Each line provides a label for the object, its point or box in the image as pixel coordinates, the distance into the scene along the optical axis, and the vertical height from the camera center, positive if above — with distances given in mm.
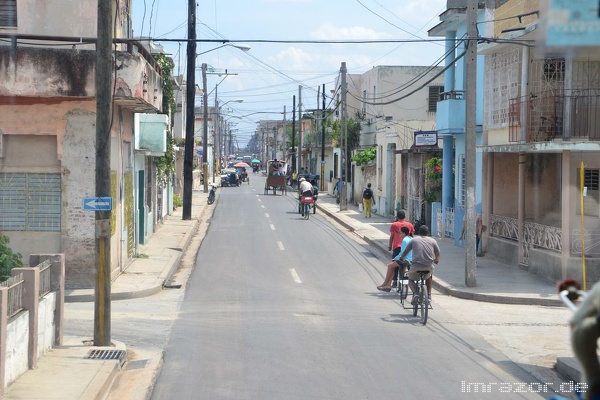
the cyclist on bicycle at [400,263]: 16391 -1649
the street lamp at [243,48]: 27656 +4420
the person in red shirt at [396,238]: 17038 -1203
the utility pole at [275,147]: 135438 +5444
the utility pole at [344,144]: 40906 +1851
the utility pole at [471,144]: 17875 +812
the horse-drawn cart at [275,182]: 58594 -98
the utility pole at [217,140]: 94000 +5807
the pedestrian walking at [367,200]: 38359 -895
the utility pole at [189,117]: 34156 +2653
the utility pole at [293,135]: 82475 +4518
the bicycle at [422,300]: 13961 -2025
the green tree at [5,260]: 11529 -1143
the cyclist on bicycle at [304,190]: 38094 -426
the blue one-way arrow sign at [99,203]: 11758 -325
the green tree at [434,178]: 31094 +117
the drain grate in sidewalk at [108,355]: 11047 -2366
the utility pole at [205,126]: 56481 +3853
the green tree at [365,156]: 44344 +1330
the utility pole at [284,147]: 106688 +4535
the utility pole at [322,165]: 59734 +1159
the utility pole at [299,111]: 75106 +6747
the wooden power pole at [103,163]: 11664 +245
